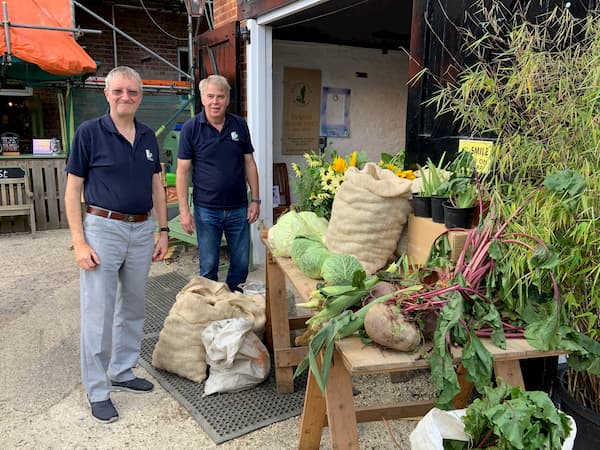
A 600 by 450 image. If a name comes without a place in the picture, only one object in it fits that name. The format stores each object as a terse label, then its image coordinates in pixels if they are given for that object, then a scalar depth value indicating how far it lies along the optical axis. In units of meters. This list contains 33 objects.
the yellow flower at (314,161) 3.07
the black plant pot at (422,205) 2.21
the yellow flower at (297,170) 3.05
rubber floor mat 2.72
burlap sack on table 2.20
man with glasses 2.62
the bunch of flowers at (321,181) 2.80
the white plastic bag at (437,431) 1.59
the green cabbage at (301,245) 2.42
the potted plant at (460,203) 2.03
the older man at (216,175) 3.73
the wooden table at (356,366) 1.64
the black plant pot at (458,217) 2.03
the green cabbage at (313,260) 2.25
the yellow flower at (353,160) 2.81
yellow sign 2.50
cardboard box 2.00
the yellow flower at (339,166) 2.79
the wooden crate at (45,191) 7.18
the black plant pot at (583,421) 1.86
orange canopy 6.36
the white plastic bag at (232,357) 2.96
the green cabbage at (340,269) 1.95
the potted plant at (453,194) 2.07
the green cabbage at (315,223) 2.67
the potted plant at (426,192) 2.21
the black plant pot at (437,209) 2.12
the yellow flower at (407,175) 2.49
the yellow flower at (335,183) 2.75
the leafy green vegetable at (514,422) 1.48
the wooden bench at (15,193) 6.75
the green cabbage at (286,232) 2.67
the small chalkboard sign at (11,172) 6.73
